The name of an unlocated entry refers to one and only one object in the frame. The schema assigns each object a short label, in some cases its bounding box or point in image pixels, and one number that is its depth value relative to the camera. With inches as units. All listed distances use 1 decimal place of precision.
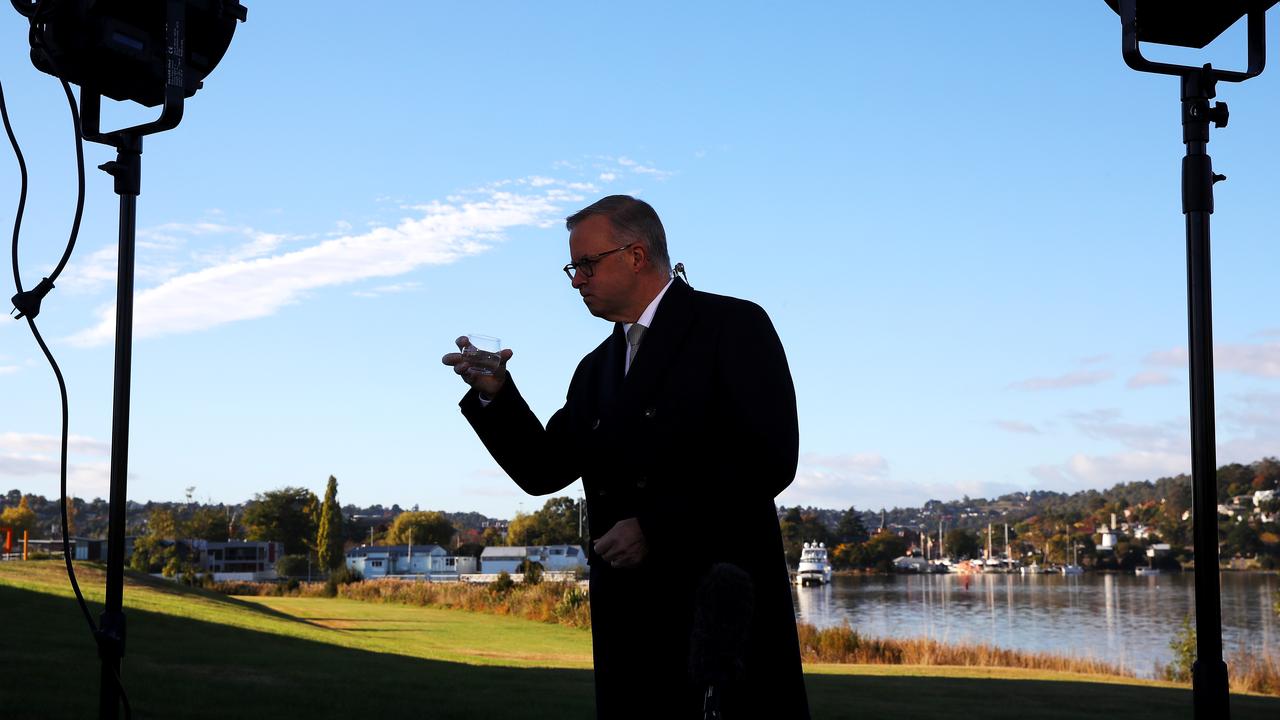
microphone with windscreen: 71.7
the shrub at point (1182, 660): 795.4
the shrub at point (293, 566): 3216.0
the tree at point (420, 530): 4601.4
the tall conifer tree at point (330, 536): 2940.5
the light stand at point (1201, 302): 103.3
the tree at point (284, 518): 3641.7
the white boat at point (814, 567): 3656.5
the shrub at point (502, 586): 1371.8
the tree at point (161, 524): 3240.7
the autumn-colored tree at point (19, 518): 3878.0
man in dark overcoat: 105.0
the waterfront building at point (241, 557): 3878.0
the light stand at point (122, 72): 116.3
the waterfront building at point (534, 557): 3395.7
